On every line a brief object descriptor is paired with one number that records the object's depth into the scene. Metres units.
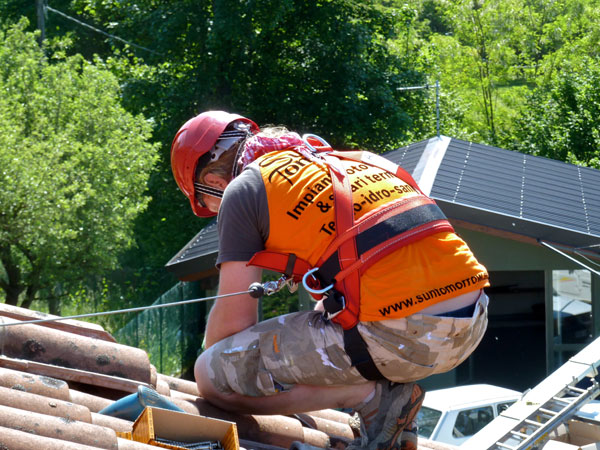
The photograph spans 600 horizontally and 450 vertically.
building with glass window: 11.17
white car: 9.61
